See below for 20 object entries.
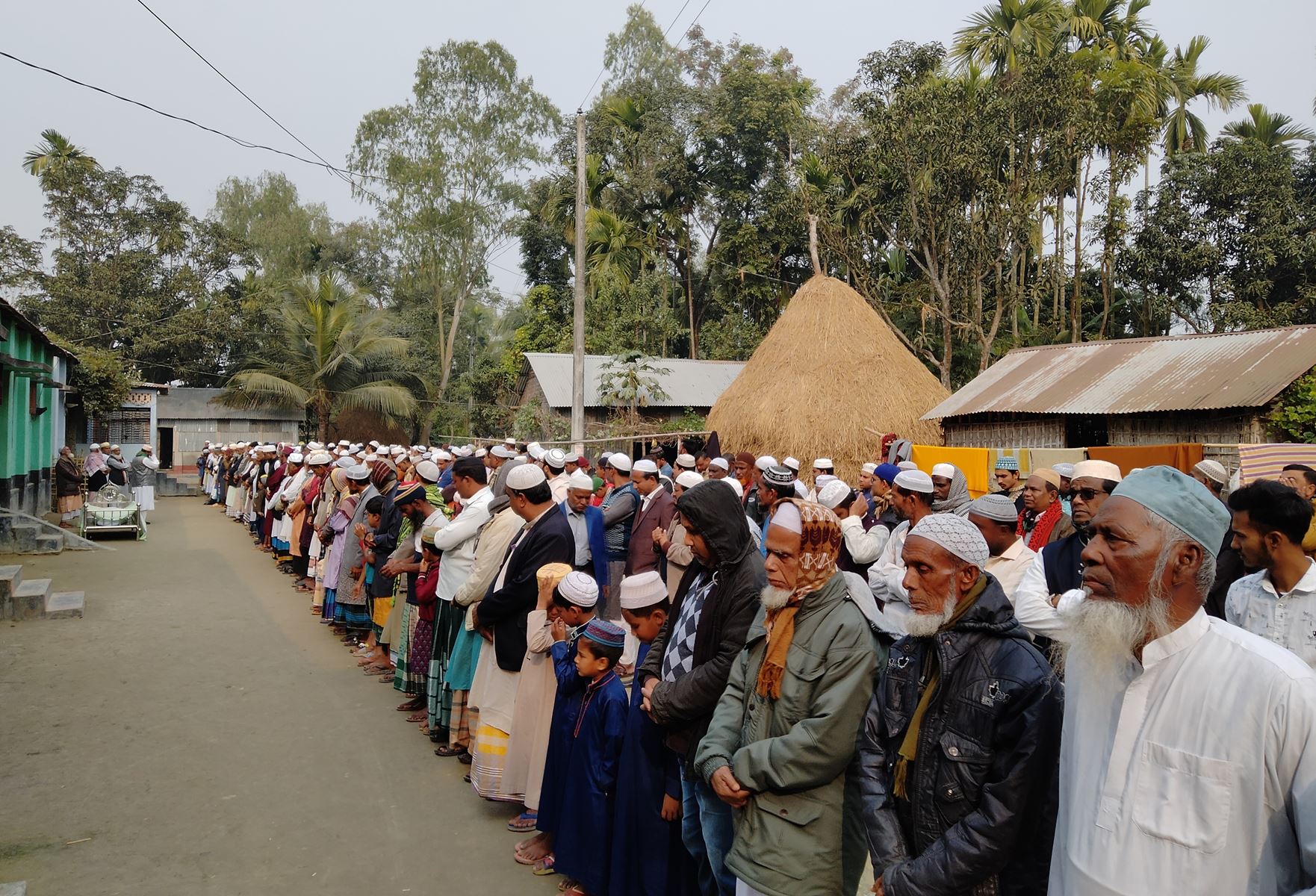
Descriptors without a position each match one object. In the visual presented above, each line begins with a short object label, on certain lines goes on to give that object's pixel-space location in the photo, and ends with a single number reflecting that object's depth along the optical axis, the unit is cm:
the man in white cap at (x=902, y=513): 457
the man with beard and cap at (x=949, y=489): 581
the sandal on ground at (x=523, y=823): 472
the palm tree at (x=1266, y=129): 2503
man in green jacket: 272
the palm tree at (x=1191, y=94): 2688
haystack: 1820
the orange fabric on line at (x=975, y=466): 1481
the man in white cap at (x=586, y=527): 718
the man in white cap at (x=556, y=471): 800
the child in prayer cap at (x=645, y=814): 363
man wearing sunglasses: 387
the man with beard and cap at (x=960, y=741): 222
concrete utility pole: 1575
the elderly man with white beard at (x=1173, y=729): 166
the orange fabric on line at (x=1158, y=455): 1155
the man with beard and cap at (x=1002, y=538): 437
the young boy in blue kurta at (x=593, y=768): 389
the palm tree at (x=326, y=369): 3016
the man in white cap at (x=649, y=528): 759
